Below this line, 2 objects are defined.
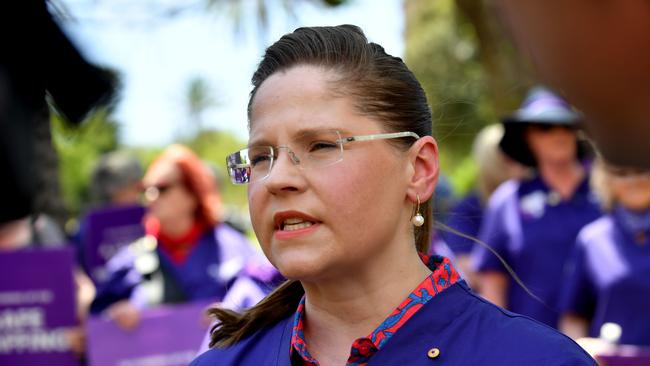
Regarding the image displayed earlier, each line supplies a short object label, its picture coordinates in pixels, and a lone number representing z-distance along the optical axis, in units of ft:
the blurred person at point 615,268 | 25.61
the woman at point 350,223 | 11.47
